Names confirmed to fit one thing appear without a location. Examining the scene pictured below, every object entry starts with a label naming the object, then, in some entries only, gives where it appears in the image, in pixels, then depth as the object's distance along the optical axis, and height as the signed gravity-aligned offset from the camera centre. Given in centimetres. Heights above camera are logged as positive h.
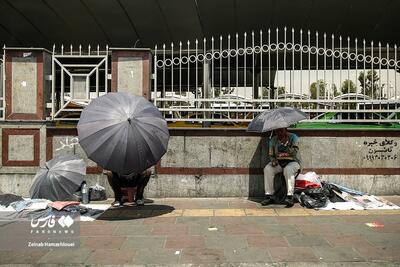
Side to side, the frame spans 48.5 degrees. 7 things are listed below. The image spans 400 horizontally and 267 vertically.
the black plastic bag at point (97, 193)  852 -104
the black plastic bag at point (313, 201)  767 -107
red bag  799 -75
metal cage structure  897 +121
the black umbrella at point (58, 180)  760 -71
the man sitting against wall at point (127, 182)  765 -75
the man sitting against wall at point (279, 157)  805 -32
